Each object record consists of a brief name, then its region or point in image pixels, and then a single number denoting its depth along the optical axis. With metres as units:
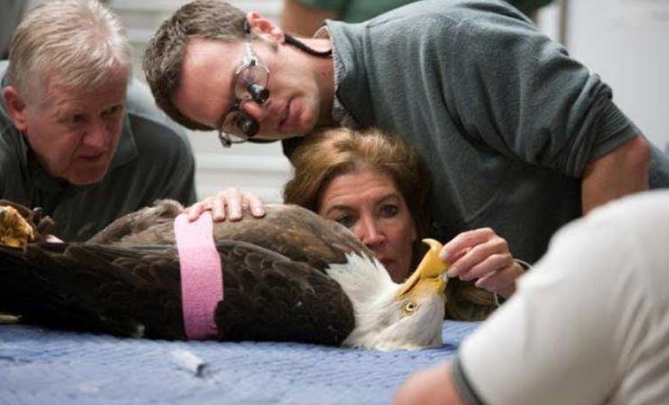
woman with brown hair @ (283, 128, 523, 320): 3.40
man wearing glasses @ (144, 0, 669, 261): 3.34
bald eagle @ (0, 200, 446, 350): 3.00
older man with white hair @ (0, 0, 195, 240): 3.75
